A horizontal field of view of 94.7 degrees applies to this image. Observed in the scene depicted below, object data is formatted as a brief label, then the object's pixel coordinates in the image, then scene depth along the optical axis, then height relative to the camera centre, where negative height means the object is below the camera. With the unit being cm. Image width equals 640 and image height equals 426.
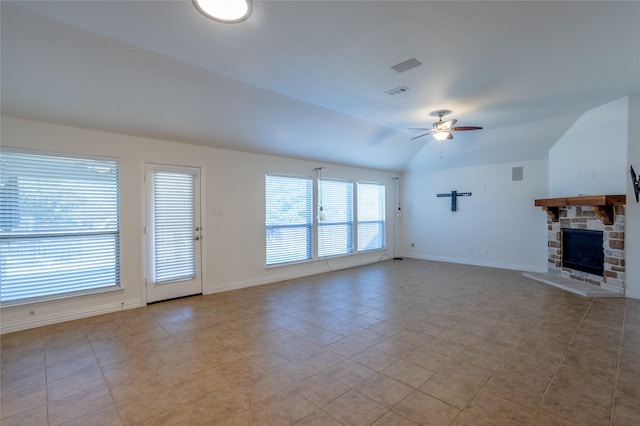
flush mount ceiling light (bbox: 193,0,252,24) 214 +153
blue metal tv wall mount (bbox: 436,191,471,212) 750 +31
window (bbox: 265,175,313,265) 575 -15
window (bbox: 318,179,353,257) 660 -15
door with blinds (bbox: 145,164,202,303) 440 -31
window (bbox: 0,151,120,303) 343 -17
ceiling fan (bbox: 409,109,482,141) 469 +137
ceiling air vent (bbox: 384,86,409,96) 382 +159
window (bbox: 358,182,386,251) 759 -15
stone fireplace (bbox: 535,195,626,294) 461 -31
